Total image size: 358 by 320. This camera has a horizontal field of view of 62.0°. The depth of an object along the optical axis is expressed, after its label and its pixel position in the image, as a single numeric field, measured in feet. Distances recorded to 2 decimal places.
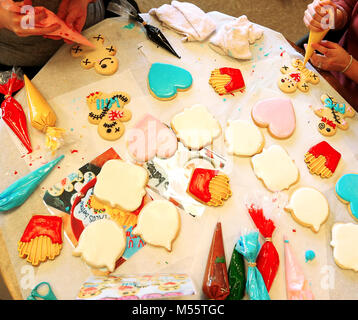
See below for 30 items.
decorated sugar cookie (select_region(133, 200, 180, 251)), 3.04
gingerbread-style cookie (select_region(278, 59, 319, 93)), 4.09
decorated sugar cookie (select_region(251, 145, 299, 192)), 3.45
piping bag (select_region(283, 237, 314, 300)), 2.93
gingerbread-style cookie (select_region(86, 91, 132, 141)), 3.54
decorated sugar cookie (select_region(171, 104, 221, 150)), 3.60
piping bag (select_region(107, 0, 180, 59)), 4.21
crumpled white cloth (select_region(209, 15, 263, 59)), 4.23
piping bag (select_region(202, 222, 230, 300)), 2.76
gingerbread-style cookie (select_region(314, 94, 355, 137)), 3.84
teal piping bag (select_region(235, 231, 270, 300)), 2.82
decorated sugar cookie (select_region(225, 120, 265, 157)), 3.60
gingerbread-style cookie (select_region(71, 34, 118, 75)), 3.90
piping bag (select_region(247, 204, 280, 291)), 2.99
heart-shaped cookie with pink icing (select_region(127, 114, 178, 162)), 3.47
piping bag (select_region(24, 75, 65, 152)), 3.31
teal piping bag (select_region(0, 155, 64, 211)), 3.02
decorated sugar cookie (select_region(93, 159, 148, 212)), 3.17
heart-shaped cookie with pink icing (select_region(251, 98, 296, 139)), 3.75
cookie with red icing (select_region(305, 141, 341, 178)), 3.56
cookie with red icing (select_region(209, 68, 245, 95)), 3.97
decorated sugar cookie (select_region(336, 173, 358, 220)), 3.36
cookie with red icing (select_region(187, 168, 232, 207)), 3.28
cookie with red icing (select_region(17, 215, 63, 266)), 2.86
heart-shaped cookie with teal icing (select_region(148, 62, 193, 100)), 3.82
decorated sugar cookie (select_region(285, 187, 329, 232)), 3.27
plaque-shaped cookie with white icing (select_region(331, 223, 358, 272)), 3.10
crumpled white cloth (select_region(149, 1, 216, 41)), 4.31
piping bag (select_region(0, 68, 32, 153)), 3.37
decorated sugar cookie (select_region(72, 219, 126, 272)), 2.89
